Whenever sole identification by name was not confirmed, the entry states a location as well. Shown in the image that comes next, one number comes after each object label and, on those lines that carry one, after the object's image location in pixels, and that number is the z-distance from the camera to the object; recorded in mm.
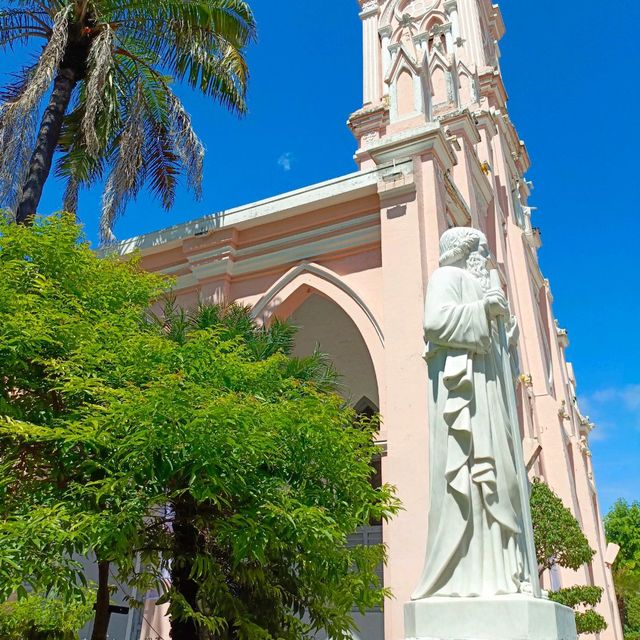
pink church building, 9594
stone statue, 3631
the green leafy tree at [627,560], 35219
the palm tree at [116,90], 11031
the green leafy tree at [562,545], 11133
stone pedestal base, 3248
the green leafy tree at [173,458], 5652
